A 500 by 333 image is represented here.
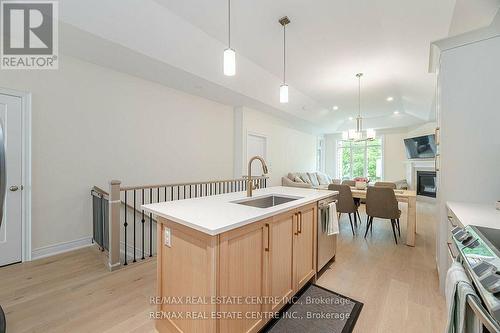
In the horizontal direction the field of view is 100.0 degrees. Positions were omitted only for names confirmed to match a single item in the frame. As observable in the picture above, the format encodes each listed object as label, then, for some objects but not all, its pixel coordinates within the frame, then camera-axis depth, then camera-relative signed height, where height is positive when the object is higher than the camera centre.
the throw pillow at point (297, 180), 6.63 -0.47
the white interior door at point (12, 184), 2.45 -0.24
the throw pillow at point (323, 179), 8.21 -0.54
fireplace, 6.80 -0.58
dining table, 3.23 -0.72
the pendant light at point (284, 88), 2.58 +0.94
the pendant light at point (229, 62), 2.05 +1.01
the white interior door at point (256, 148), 5.36 +0.45
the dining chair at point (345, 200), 3.81 -0.63
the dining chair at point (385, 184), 4.39 -0.40
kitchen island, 1.22 -0.66
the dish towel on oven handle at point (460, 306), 0.82 -0.58
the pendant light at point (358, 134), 4.63 +0.72
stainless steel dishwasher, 2.28 -0.87
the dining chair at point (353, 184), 4.34 -0.44
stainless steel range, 0.68 -0.40
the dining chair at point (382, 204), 3.30 -0.61
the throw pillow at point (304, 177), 6.98 -0.40
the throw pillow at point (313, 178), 7.52 -0.47
